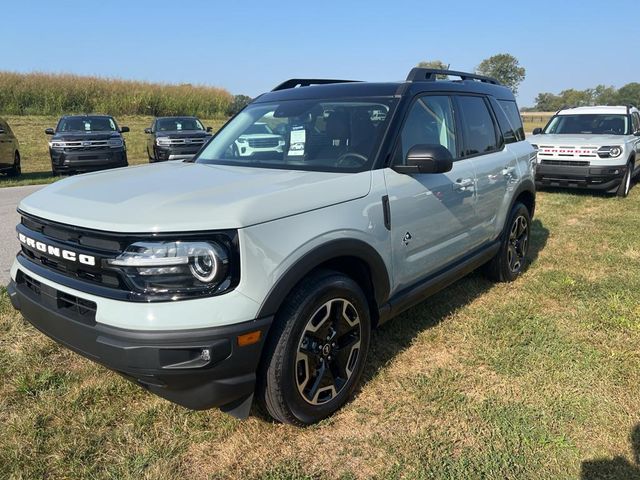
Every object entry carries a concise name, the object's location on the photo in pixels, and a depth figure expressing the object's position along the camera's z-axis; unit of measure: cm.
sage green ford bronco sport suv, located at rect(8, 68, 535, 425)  212
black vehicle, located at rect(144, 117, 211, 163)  1426
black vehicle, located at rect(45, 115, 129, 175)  1247
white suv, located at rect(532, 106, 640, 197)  933
